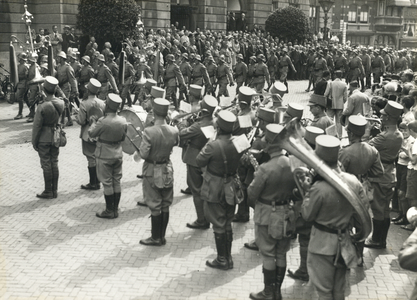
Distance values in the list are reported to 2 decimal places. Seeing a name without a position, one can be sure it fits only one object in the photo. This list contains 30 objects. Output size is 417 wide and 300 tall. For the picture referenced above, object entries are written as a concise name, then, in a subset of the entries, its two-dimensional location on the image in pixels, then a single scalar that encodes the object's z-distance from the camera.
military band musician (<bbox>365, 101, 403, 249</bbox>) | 7.54
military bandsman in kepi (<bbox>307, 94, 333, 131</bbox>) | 8.39
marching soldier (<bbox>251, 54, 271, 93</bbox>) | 18.64
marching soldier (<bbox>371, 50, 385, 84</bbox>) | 25.53
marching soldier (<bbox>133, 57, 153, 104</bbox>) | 17.25
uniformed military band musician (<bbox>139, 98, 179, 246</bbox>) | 7.48
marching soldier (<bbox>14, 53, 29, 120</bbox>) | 16.14
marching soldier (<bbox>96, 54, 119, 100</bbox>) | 15.33
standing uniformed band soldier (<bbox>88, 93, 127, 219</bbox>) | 8.40
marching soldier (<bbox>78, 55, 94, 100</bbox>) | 15.79
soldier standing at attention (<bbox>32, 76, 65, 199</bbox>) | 9.23
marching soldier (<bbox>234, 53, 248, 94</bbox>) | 19.61
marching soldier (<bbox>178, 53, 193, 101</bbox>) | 18.09
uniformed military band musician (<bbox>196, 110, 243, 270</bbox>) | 6.79
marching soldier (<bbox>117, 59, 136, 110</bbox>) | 17.00
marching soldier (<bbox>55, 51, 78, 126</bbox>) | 14.91
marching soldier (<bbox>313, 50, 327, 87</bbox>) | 22.48
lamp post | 26.09
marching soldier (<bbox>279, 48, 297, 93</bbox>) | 23.55
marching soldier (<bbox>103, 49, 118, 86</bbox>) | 17.03
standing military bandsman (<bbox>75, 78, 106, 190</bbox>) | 9.62
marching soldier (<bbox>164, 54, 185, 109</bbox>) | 16.97
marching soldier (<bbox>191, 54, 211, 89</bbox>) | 17.80
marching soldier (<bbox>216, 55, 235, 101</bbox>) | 18.62
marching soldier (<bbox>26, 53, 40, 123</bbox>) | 15.10
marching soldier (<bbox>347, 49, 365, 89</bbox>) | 23.81
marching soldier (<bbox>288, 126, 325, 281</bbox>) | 6.46
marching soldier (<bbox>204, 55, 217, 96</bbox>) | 19.14
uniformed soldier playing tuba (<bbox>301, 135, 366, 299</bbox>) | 5.24
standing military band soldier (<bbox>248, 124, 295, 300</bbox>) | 6.00
